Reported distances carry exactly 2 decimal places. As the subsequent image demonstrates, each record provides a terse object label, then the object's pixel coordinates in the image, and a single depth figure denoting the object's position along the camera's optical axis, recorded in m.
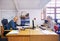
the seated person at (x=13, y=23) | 1.75
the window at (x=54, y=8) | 3.65
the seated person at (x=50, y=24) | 1.53
